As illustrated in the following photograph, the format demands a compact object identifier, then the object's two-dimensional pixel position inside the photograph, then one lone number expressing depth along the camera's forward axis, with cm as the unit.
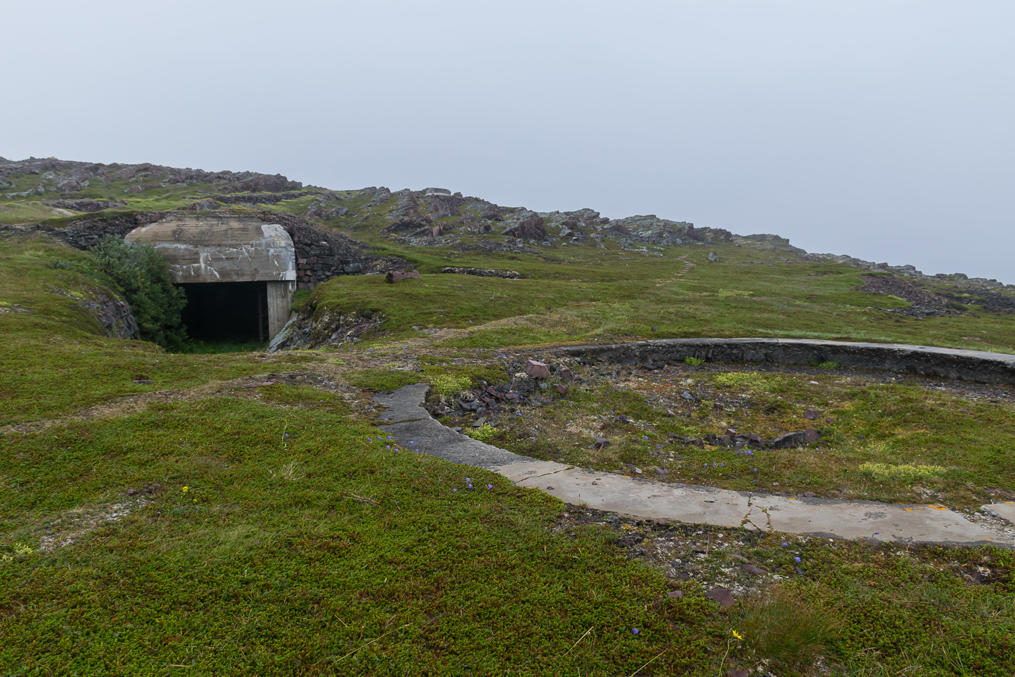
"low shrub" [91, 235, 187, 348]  2144
